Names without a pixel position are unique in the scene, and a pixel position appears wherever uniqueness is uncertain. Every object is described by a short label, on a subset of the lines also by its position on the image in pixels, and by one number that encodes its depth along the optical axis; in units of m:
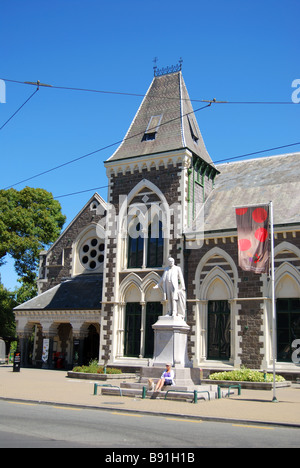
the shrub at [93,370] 24.06
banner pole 17.36
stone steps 15.67
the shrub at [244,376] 21.22
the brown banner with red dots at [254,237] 18.39
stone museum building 24.17
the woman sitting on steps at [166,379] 16.13
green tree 41.41
